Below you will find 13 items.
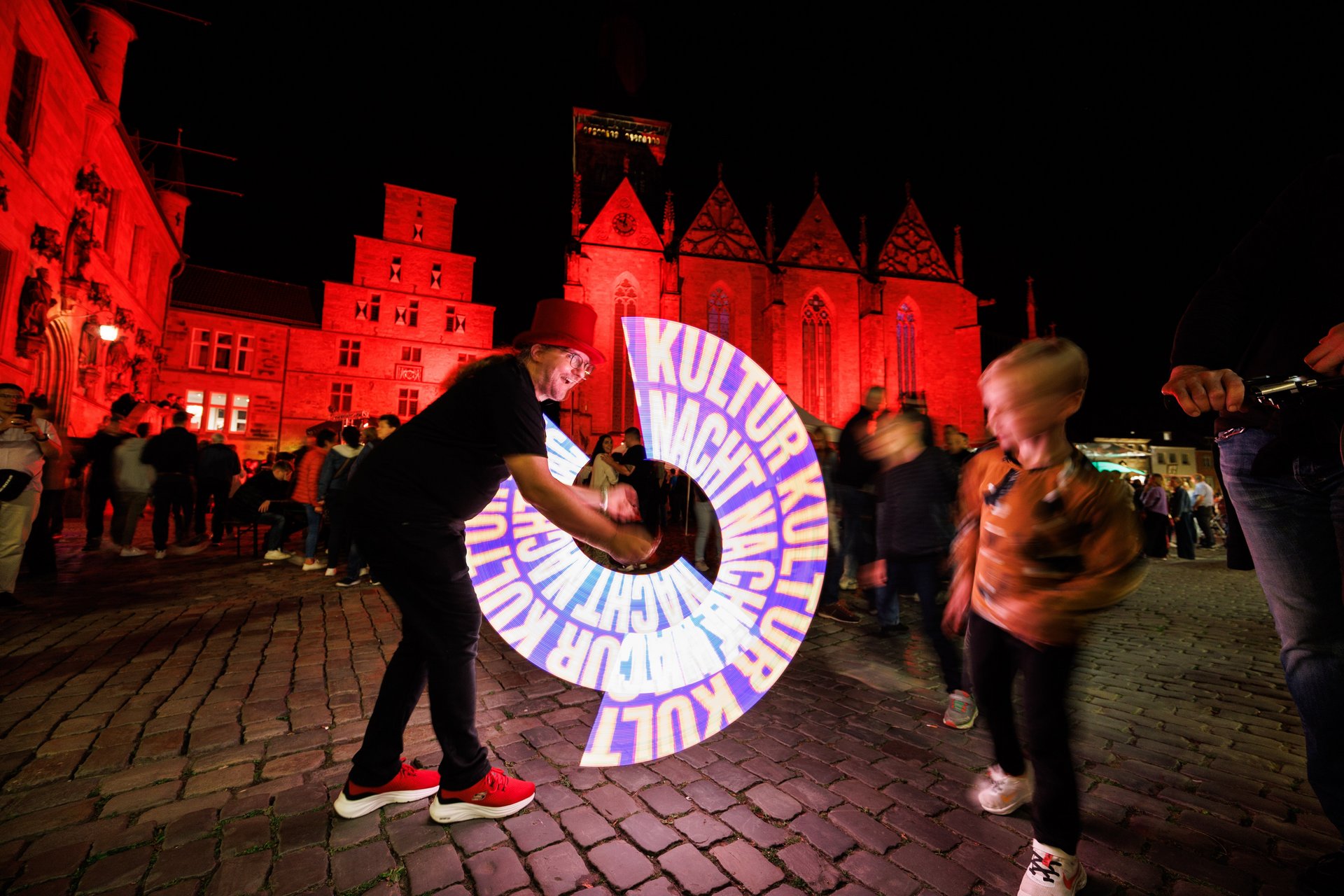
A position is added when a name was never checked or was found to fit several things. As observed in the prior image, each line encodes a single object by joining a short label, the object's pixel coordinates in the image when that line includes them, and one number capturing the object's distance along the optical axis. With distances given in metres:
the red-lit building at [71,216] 9.99
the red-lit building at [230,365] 23.45
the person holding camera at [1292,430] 1.60
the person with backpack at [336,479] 6.57
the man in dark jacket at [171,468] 7.55
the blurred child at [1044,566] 1.66
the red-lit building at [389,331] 24.05
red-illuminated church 25.81
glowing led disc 2.35
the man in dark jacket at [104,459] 7.34
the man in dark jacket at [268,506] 8.02
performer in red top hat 1.84
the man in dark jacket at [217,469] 8.73
